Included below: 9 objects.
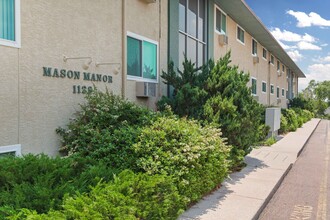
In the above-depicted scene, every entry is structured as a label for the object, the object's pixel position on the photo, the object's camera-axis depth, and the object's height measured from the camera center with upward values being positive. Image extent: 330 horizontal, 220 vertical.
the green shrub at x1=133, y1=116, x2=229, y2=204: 5.21 -0.89
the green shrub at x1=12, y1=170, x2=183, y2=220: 3.26 -1.13
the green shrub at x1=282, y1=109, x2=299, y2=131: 20.92 -0.89
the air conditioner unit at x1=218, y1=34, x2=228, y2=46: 14.75 +3.18
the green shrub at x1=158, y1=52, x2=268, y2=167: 8.05 +0.12
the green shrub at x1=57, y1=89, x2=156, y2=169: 5.64 -0.49
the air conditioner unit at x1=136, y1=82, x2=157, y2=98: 8.66 +0.45
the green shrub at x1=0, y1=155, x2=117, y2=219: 3.53 -1.04
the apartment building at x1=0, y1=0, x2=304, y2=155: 5.39 +1.16
